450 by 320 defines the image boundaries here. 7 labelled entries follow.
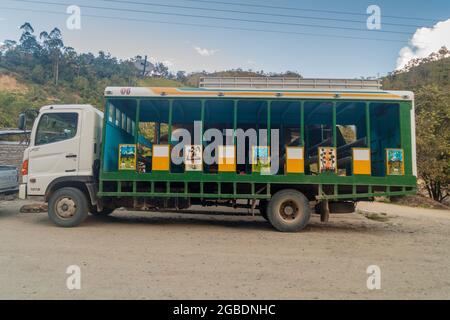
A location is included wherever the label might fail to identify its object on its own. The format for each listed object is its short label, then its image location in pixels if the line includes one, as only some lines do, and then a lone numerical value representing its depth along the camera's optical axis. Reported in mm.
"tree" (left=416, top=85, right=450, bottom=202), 15141
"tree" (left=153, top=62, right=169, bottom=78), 75312
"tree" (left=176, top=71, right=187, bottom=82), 71088
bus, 6969
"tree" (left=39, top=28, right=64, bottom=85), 59188
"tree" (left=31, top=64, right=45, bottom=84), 56650
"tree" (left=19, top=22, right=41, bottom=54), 64312
